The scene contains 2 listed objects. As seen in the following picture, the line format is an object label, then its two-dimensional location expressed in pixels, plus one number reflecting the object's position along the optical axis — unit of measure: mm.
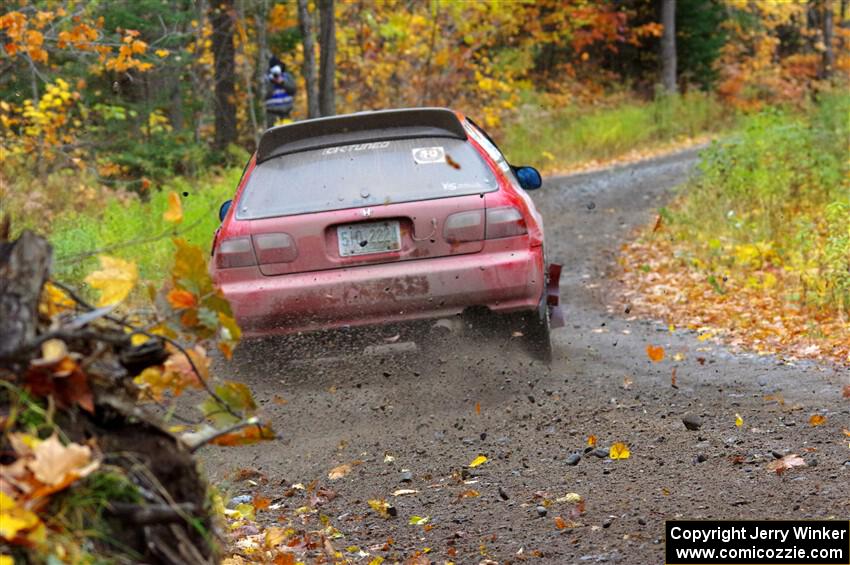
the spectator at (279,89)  38000
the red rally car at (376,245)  14398
